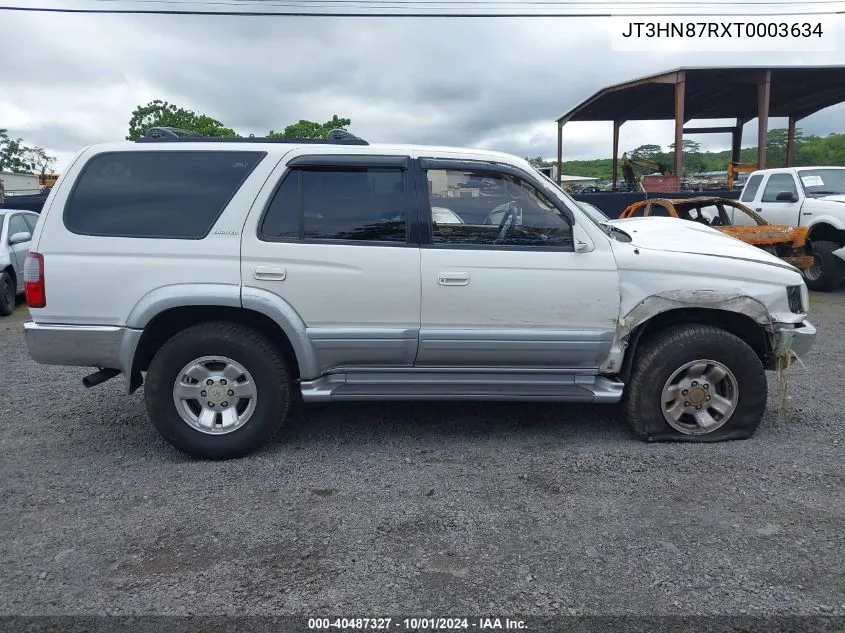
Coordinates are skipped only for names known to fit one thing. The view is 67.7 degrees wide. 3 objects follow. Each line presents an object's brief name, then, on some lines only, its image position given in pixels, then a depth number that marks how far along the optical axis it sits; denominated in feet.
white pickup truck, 32.12
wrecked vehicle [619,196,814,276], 30.60
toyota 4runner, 12.50
